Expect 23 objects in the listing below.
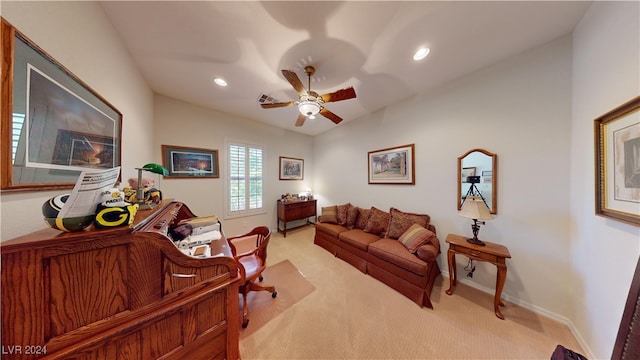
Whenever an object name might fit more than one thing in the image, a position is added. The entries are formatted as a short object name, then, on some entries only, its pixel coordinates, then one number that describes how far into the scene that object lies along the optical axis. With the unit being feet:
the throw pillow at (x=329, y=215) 11.18
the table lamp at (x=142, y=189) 3.78
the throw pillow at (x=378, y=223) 9.37
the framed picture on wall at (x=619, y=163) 3.43
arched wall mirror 6.57
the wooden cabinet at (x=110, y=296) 1.83
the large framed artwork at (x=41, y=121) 2.35
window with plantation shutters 11.56
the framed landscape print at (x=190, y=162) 9.48
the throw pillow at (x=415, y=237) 7.01
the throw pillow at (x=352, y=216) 10.61
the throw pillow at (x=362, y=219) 10.19
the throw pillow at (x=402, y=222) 8.25
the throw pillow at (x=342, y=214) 10.89
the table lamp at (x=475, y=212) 5.88
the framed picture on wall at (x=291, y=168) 13.97
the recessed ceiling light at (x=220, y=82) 7.50
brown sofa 6.44
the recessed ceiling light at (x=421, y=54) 5.84
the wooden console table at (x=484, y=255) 5.57
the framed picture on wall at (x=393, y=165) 9.06
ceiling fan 6.01
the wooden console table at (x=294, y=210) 12.64
